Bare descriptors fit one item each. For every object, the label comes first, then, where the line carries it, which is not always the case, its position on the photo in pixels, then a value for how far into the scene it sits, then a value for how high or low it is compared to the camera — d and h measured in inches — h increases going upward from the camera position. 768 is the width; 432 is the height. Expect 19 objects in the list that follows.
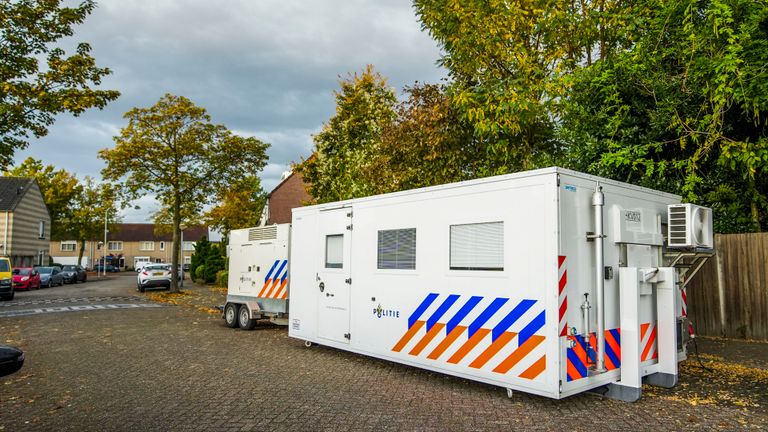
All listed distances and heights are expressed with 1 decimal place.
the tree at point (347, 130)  837.2 +211.8
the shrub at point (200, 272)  1339.8 -27.7
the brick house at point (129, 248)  3065.9 +70.4
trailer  460.8 -12.8
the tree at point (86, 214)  2042.3 +173.5
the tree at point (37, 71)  513.0 +187.1
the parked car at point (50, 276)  1244.5 -41.3
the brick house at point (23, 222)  1640.1 +117.8
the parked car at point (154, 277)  1069.1 -33.0
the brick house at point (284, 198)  1535.4 +184.5
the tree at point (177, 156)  908.0 +180.9
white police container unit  232.4 -9.4
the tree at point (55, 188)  1959.9 +264.9
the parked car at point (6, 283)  834.2 -38.1
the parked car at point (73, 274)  1460.4 -39.4
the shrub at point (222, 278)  1126.6 -36.0
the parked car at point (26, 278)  1105.4 -41.5
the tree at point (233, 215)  1315.2 +116.7
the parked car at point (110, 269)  2648.1 -44.9
